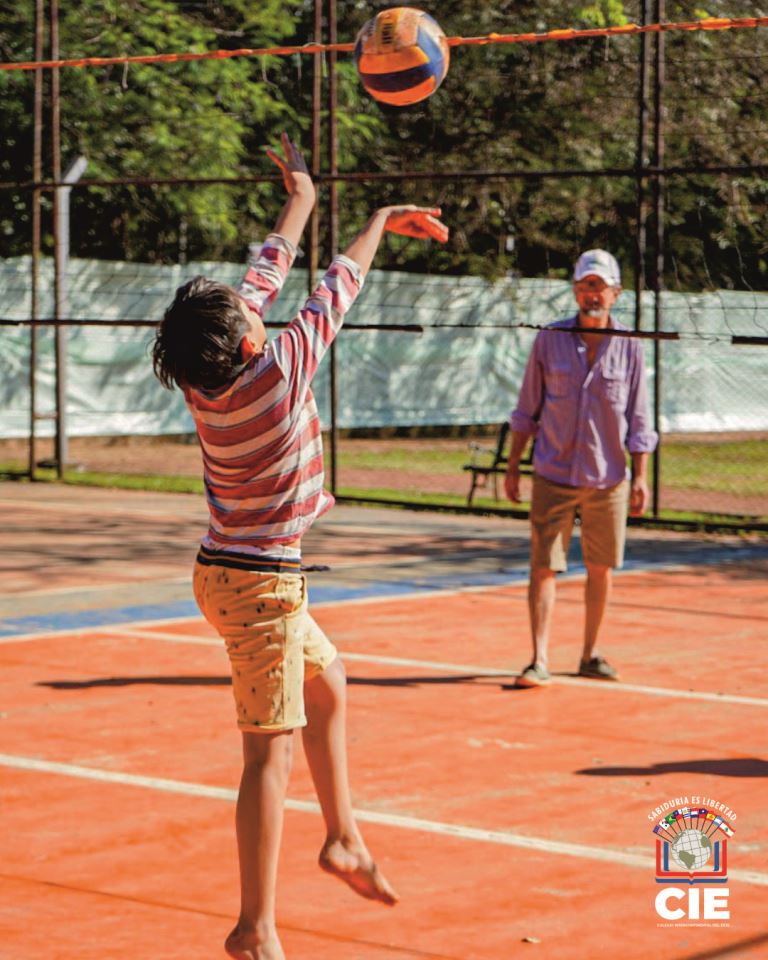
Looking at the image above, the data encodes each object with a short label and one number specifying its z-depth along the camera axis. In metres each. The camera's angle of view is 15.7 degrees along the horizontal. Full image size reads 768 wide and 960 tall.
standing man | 13.20
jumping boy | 6.84
